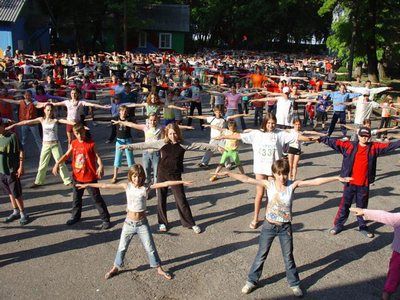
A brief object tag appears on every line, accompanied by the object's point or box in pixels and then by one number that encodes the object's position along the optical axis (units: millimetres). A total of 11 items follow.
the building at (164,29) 47750
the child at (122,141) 9103
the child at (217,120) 10094
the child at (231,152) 9461
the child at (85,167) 6879
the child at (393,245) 4900
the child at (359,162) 6738
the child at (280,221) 5215
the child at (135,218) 5512
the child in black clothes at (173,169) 6770
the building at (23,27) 32906
